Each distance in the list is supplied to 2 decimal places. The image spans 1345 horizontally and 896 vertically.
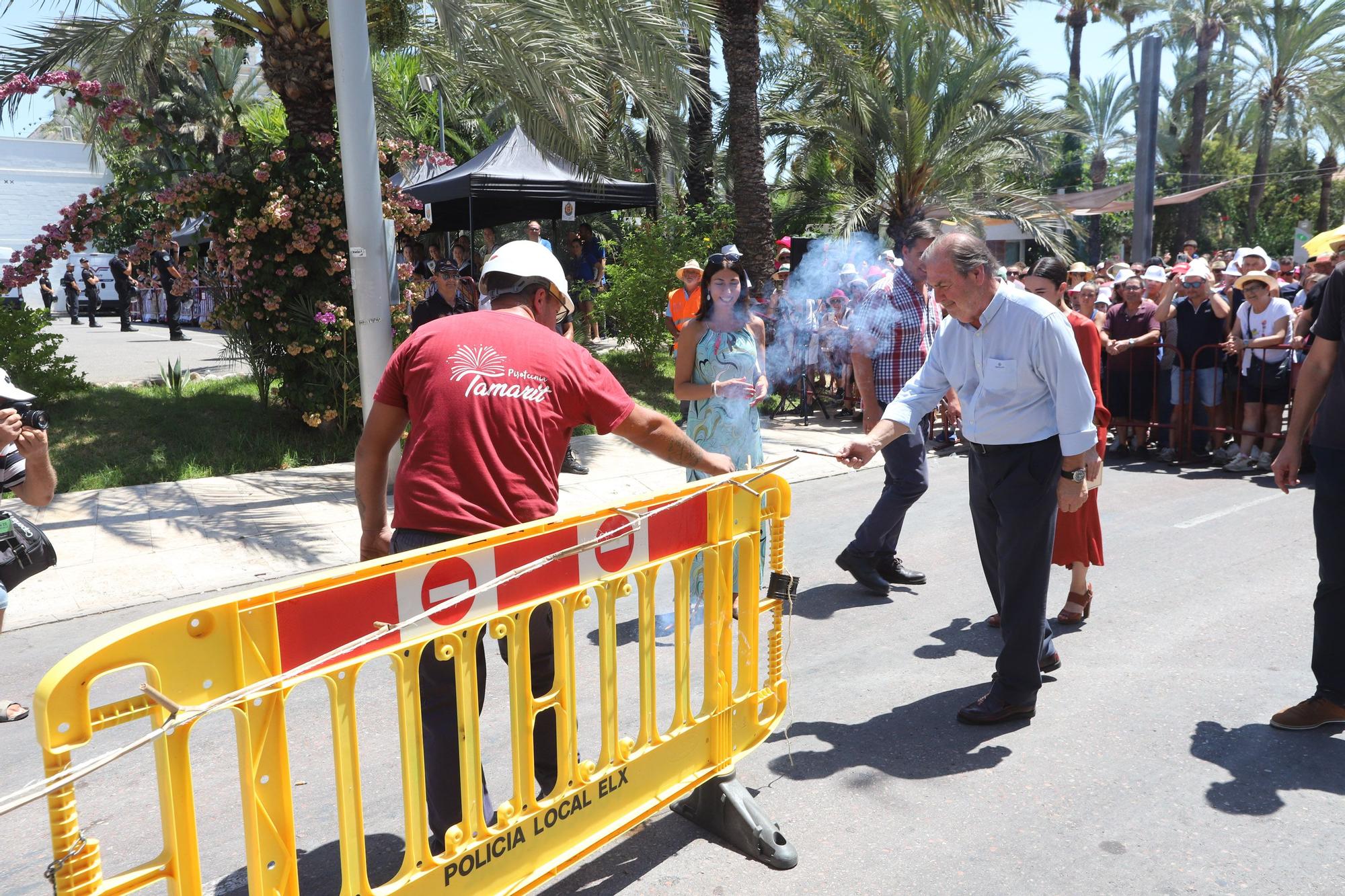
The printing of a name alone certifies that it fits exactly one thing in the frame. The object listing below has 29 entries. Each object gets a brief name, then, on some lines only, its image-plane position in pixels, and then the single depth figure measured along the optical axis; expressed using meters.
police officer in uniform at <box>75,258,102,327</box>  25.75
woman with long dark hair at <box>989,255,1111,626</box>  4.96
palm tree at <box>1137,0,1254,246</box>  31.77
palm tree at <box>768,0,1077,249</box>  16.66
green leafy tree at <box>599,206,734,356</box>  13.95
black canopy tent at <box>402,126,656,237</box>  12.75
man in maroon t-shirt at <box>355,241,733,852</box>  2.83
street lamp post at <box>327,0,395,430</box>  7.62
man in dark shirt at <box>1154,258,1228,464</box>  10.09
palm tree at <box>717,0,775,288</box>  12.50
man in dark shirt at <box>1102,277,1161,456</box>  10.55
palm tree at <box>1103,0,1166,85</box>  32.72
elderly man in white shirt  3.87
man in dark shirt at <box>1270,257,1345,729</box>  3.86
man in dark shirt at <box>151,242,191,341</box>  20.23
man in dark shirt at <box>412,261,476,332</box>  8.52
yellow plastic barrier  1.88
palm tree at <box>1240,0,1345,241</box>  30.33
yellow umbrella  5.64
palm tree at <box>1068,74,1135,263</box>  38.16
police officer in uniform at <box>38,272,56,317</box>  23.28
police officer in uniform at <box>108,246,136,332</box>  23.27
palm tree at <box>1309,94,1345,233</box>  31.48
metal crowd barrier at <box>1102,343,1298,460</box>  10.07
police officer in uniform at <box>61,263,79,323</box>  27.45
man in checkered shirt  5.68
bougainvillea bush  9.20
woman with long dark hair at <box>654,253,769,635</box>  5.08
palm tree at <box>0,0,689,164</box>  8.97
